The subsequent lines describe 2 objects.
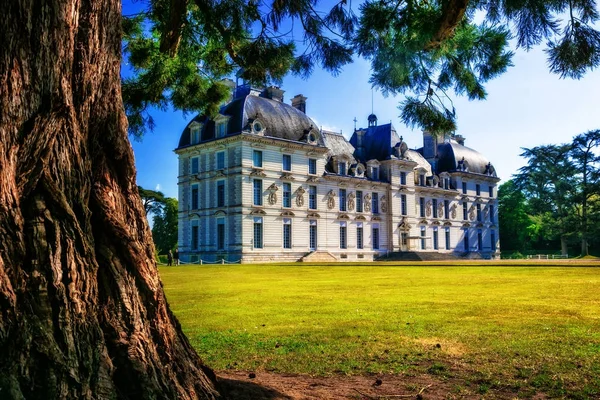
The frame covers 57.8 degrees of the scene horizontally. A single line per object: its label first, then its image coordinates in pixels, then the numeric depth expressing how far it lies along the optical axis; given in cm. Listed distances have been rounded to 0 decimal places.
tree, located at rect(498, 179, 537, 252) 6144
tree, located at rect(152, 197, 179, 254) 5100
